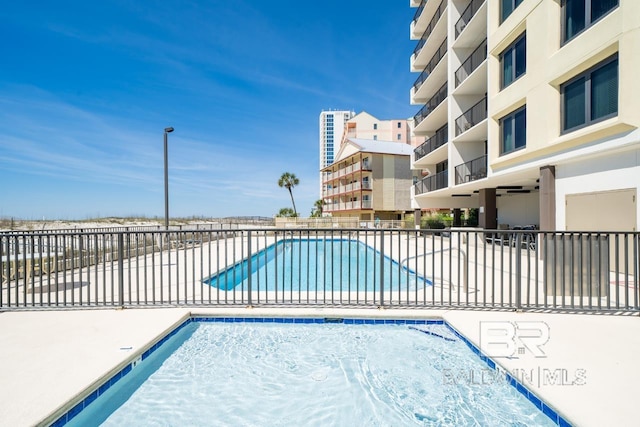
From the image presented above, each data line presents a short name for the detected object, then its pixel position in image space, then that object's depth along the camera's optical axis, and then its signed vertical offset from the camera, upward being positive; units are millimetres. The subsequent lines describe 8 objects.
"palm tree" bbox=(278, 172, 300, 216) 53562 +5841
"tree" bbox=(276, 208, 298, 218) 43100 -279
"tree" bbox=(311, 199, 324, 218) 54109 +580
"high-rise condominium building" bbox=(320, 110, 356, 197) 124188 +36006
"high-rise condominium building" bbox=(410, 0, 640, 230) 7246 +3661
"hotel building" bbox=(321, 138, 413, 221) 38250 +4077
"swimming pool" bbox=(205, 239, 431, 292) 7746 -2245
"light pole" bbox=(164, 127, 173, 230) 11258 +1287
